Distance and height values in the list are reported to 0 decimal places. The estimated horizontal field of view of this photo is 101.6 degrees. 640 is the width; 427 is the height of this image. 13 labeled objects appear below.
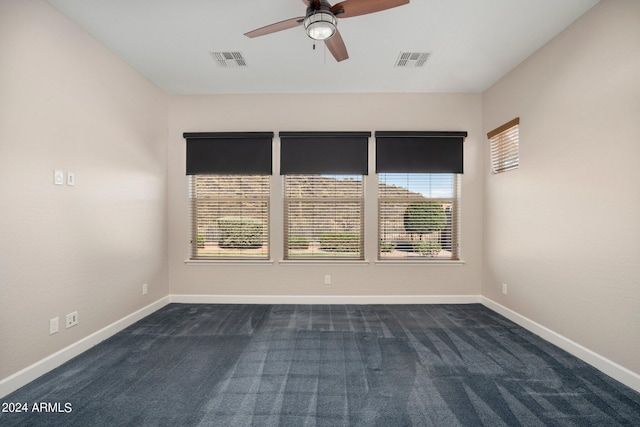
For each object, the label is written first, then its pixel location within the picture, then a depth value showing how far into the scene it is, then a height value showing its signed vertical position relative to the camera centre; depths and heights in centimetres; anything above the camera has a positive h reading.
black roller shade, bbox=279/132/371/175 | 374 +87
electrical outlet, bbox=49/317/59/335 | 220 -94
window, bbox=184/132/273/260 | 382 +6
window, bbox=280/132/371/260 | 381 +0
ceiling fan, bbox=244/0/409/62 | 180 +144
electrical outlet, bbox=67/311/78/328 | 235 -95
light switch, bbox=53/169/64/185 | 222 +32
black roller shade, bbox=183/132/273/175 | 376 +89
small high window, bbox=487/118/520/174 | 315 +90
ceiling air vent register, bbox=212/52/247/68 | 289 +178
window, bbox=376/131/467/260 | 376 +13
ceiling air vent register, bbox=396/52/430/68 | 287 +178
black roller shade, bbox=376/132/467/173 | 373 +90
